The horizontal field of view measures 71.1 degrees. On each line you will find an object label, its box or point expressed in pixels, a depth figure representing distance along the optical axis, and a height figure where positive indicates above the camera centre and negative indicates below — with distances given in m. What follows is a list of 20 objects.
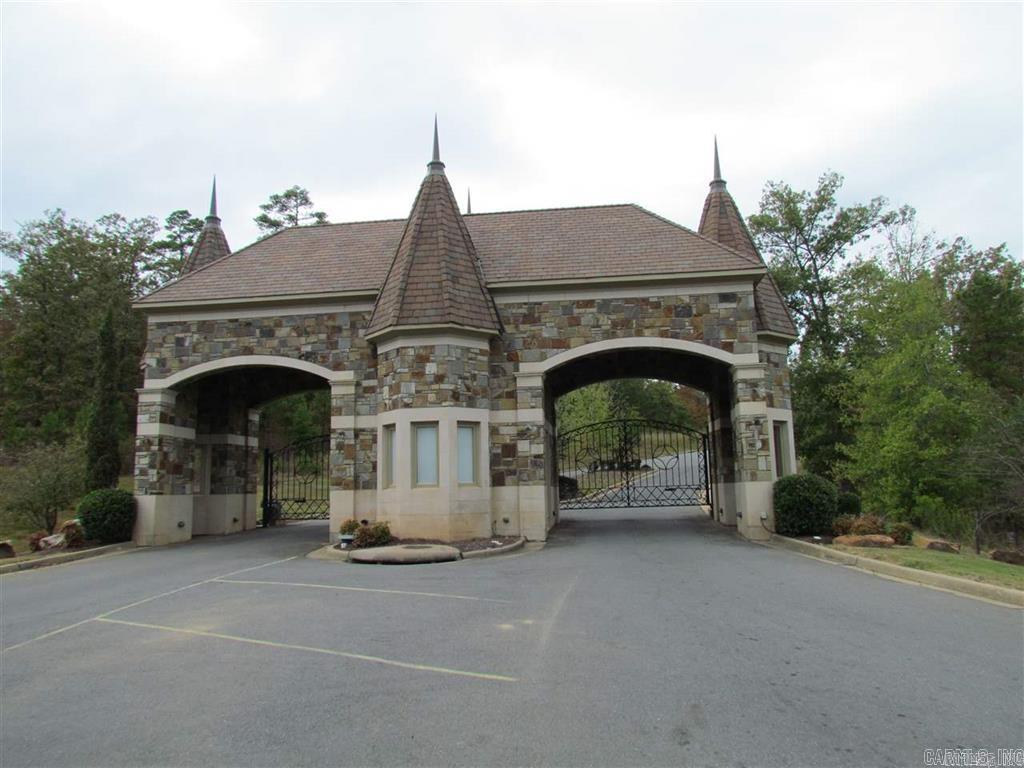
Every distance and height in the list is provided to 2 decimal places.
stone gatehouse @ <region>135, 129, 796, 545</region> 15.02 +3.09
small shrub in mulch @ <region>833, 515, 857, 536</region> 14.15 -1.00
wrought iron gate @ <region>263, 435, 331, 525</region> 21.72 +0.31
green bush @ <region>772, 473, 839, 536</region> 14.52 -0.60
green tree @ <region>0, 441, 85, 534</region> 18.56 +0.09
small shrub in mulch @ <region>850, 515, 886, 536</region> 13.82 -1.00
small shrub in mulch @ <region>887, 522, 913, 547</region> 13.36 -1.11
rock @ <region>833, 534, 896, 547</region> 12.80 -1.18
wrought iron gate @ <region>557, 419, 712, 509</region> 21.41 +0.38
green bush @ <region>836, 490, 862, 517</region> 17.78 -0.74
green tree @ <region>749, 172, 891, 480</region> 32.59 +10.55
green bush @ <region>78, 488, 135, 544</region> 16.18 -0.61
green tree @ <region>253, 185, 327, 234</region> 45.25 +17.42
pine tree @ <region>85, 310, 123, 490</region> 19.05 +1.36
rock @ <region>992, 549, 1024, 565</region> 13.58 -1.60
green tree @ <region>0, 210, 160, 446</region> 35.19 +8.46
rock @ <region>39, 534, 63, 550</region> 15.72 -1.15
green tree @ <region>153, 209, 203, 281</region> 40.34 +14.21
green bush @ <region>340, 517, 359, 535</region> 15.02 -0.91
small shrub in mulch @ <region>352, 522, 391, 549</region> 14.07 -1.04
